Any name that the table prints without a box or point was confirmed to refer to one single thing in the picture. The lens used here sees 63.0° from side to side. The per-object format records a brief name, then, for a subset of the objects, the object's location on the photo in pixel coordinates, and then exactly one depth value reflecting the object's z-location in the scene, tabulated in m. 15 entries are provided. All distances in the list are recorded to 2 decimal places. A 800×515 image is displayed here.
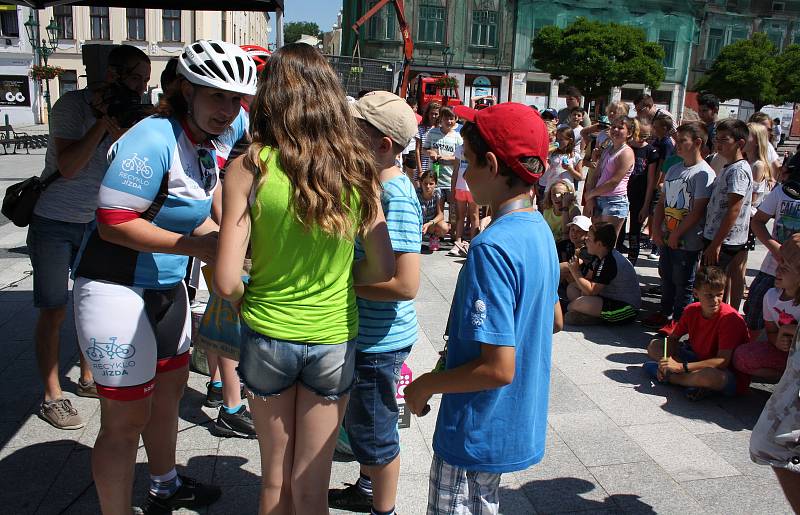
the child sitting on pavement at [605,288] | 5.73
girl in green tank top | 1.89
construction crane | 20.20
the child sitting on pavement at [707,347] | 4.20
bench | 19.18
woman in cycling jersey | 2.13
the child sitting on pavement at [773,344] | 4.02
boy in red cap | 1.74
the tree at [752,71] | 42.28
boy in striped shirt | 2.29
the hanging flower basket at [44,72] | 26.47
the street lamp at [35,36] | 26.73
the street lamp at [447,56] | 45.38
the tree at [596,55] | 41.16
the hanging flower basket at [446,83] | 31.03
